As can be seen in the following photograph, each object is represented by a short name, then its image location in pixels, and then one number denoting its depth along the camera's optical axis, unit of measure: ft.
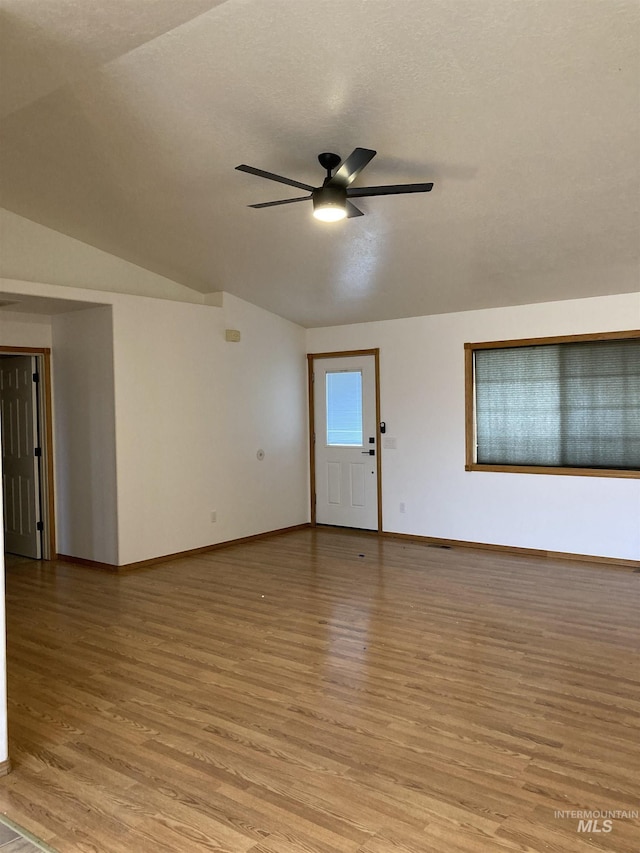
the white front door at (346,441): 24.56
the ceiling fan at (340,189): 11.10
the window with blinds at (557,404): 19.19
